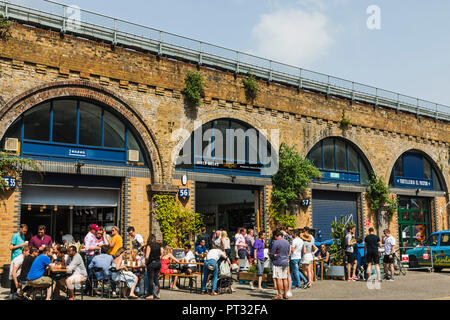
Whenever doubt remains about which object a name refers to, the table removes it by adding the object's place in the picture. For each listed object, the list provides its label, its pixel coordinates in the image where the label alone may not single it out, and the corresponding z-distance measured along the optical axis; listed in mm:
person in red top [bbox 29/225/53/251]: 13141
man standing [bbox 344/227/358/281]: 16203
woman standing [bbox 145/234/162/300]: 12008
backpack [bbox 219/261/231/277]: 13117
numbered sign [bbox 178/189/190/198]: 17891
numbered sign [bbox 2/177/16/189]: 14156
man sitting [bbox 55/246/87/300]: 11414
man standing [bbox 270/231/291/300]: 12241
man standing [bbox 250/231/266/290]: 14250
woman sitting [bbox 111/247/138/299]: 12276
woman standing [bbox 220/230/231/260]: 16297
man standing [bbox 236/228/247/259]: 16484
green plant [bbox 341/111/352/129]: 23688
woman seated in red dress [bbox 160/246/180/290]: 13914
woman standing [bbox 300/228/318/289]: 14430
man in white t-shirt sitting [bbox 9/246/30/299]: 11484
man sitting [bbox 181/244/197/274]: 14275
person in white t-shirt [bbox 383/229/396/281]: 16656
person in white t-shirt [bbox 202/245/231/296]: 12930
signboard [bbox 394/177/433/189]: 26409
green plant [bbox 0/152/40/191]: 14148
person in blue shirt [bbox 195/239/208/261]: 16973
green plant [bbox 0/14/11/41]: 14591
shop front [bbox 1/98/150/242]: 15133
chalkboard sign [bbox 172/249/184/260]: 15997
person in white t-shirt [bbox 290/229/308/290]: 13719
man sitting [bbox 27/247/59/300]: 10960
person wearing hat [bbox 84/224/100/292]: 13575
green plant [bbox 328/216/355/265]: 17020
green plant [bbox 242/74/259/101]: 20438
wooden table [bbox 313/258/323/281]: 16031
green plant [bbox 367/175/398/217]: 24516
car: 19531
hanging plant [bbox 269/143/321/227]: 20656
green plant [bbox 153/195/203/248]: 17094
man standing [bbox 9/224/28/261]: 12966
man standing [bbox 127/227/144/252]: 14468
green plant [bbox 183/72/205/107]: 18531
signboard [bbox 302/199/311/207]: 21469
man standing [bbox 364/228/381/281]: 15438
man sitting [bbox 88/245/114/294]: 12242
